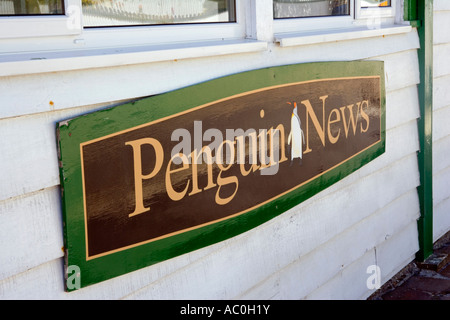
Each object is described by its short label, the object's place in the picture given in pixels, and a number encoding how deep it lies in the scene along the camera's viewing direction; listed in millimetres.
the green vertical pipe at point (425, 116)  3834
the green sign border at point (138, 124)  1855
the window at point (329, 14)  2840
